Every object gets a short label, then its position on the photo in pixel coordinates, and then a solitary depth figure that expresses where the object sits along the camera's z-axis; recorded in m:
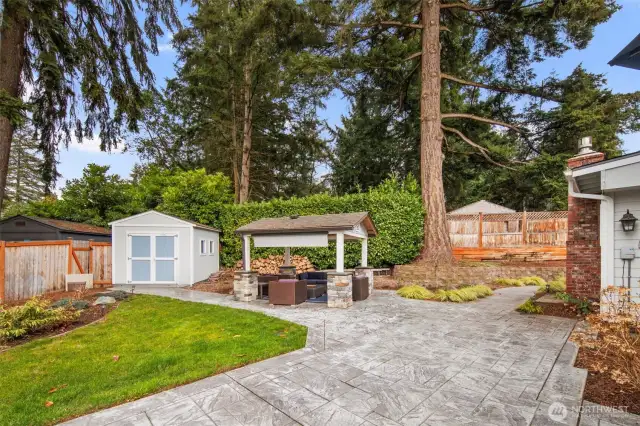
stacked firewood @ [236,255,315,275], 12.12
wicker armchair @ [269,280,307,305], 7.63
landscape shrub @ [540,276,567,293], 7.61
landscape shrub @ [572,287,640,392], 2.75
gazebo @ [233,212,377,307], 7.29
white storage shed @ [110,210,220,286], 10.99
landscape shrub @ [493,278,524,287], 10.47
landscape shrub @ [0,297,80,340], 5.05
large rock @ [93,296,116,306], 7.60
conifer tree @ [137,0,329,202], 11.45
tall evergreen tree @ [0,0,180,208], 6.59
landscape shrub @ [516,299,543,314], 6.29
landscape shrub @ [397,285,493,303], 8.02
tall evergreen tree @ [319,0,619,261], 10.66
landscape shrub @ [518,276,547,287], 10.54
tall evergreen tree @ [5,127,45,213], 27.97
